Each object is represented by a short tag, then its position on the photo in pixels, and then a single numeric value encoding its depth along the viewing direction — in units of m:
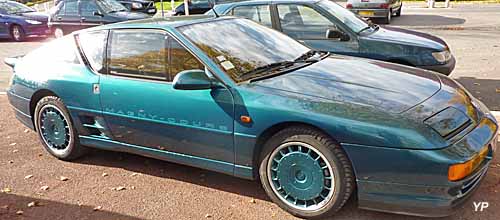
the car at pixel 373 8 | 14.91
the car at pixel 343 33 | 5.77
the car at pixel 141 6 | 18.62
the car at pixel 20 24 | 14.22
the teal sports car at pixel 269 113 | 2.88
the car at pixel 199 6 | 15.90
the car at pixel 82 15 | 13.01
